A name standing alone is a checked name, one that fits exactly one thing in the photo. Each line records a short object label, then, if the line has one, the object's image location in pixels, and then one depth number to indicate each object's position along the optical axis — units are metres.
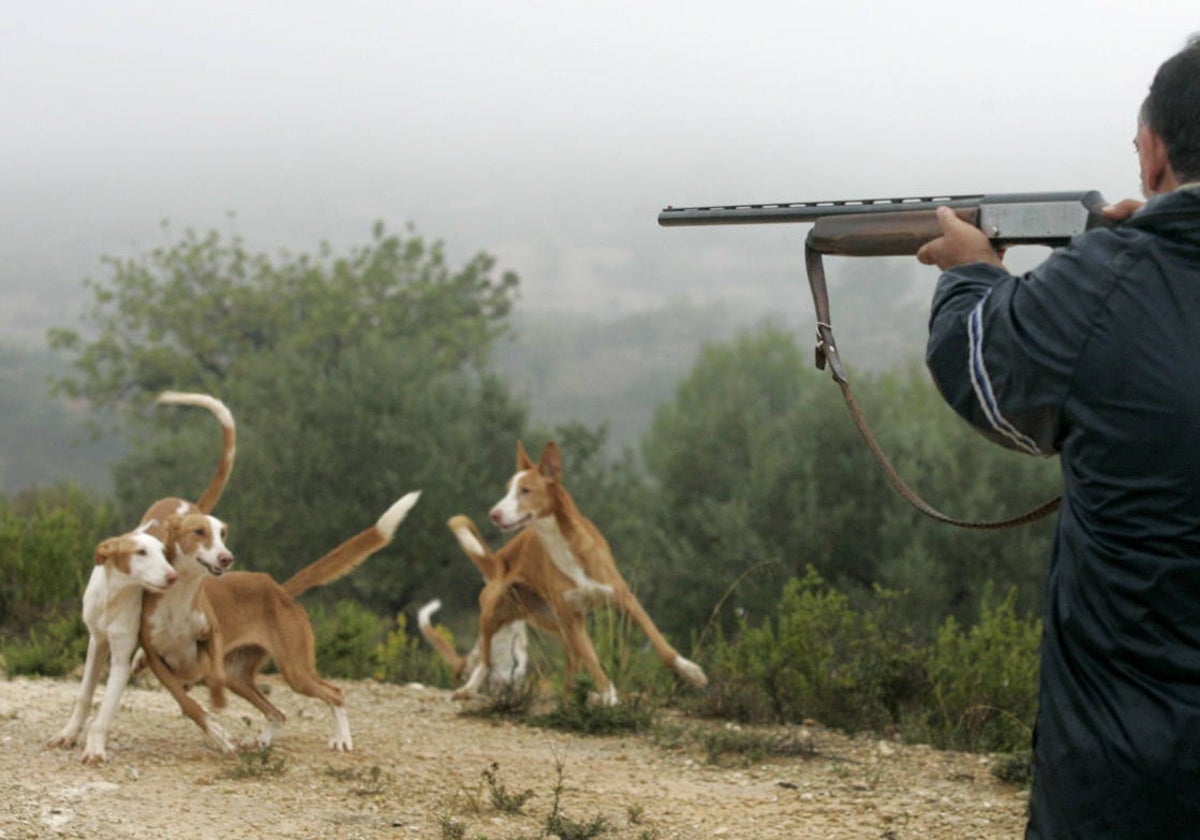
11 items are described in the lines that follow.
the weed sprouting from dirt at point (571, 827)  5.40
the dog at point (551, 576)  8.62
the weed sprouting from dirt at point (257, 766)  6.08
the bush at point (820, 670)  8.16
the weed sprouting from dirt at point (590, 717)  7.69
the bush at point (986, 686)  7.64
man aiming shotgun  2.78
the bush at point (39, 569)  10.80
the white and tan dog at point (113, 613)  6.22
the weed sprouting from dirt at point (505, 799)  5.74
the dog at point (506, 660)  8.48
